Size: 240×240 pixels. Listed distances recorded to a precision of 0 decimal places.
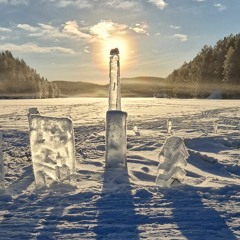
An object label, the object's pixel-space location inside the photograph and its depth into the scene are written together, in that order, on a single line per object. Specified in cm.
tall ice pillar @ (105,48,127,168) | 374
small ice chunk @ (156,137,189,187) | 313
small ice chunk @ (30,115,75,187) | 314
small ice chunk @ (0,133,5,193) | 293
